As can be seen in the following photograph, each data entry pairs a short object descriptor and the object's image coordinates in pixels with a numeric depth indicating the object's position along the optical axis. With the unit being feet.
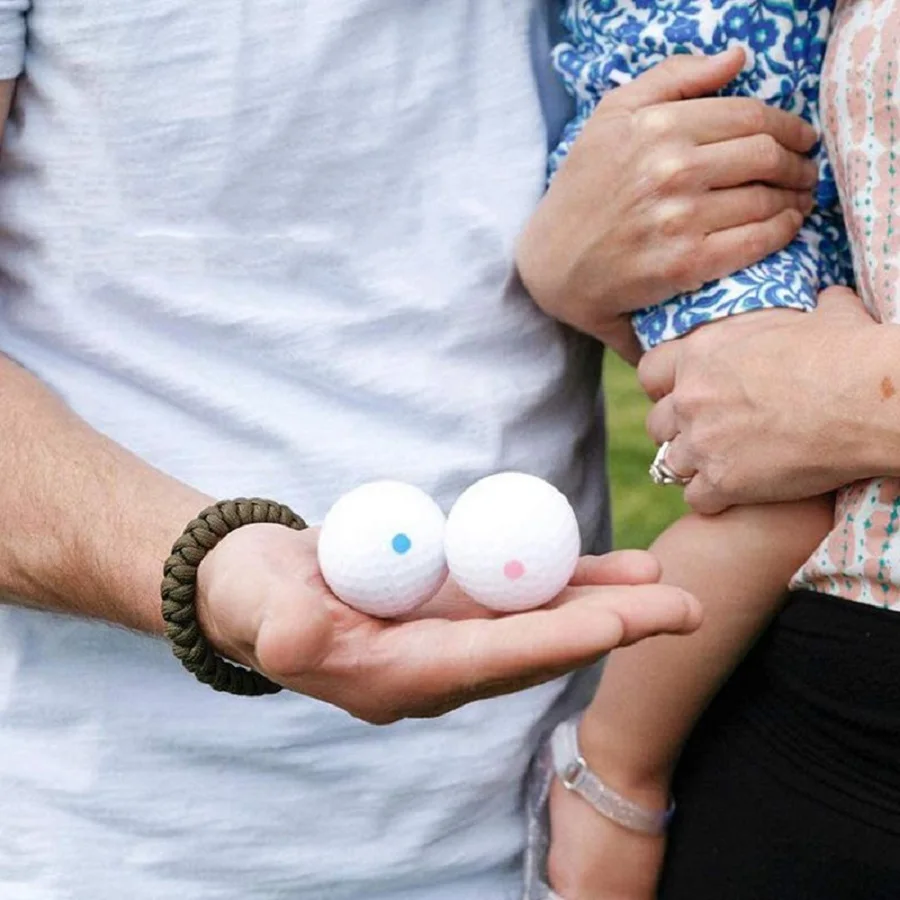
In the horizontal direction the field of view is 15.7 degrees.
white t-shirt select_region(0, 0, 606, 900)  4.13
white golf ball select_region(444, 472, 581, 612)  3.80
